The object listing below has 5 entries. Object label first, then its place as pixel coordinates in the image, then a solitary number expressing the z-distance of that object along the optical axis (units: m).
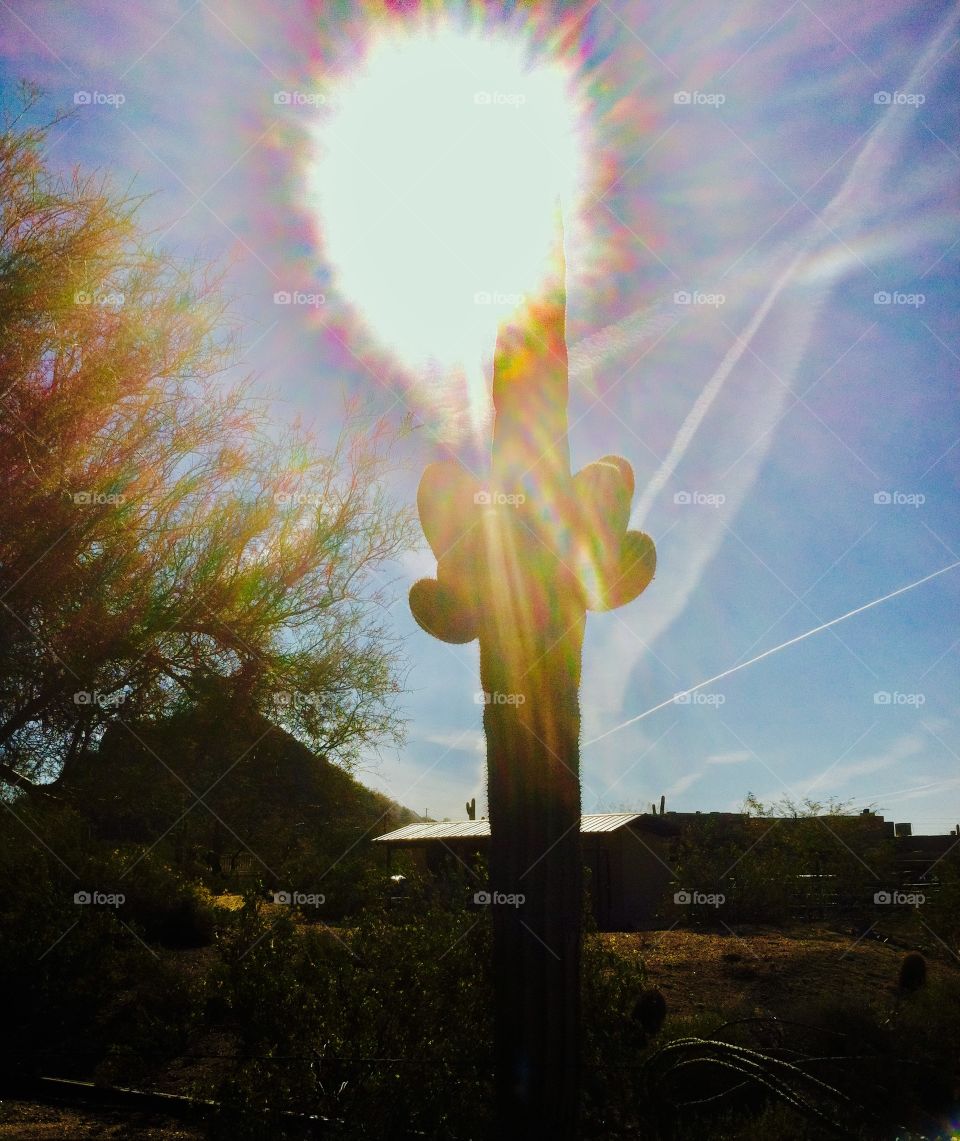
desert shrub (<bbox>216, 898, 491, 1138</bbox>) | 6.17
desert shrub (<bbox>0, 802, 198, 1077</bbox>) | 10.21
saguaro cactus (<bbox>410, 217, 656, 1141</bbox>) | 5.13
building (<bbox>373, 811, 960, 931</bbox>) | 23.69
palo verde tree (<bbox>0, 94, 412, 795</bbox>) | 9.48
